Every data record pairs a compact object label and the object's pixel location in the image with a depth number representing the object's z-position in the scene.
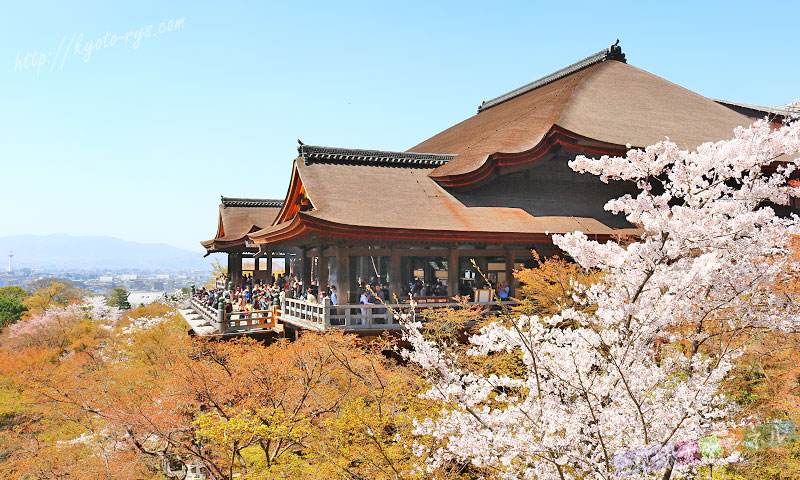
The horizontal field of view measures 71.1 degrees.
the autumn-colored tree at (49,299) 56.75
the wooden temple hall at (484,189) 16.62
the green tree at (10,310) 50.93
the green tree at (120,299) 88.76
